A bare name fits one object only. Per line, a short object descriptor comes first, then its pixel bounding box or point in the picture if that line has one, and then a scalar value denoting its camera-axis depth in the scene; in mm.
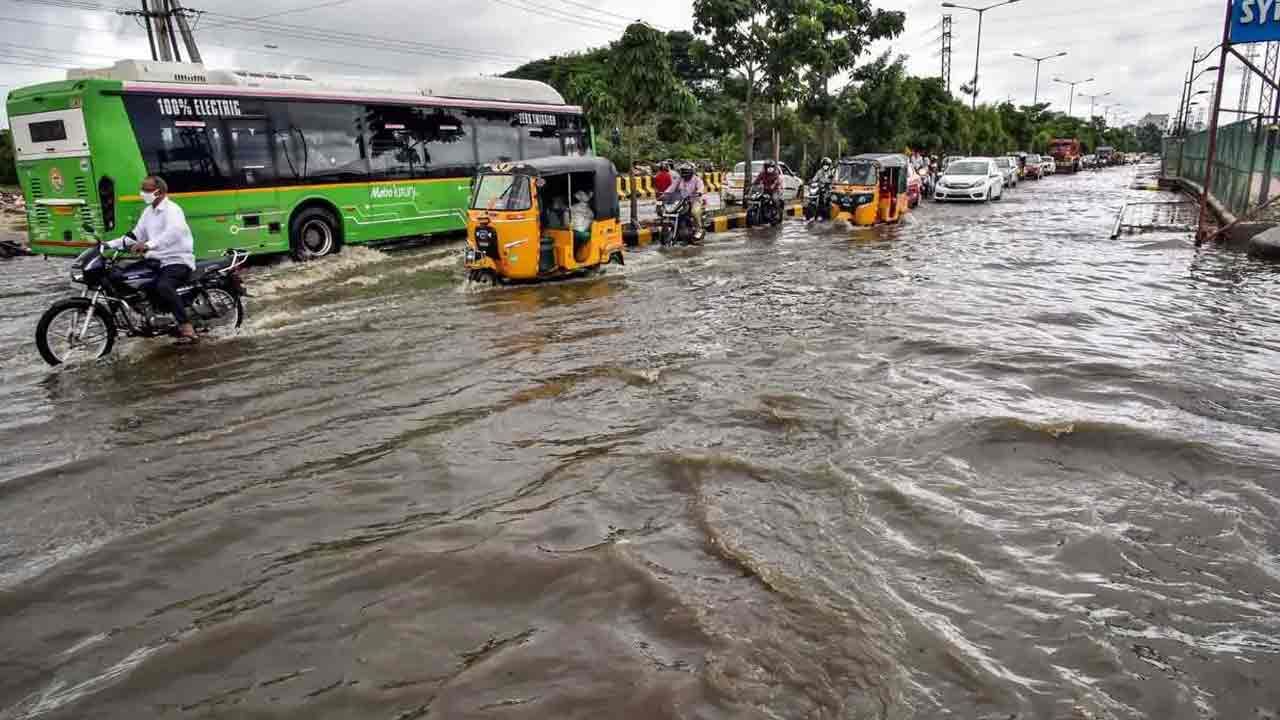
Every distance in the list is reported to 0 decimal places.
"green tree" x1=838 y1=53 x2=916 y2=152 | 31047
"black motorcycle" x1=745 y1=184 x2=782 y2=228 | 19328
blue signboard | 11852
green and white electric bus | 11148
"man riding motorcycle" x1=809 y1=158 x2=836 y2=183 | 19880
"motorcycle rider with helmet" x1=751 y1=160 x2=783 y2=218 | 19344
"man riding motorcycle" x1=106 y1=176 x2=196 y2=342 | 7934
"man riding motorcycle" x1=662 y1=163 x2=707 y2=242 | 15945
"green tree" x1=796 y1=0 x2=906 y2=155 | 19109
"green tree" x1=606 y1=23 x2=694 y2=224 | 15758
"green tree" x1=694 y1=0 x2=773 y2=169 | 18703
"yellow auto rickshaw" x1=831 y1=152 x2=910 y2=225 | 18797
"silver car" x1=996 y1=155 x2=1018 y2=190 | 35875
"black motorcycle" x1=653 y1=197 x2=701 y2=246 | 15891
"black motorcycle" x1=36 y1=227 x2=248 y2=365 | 7594
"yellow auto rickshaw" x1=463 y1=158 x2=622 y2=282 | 10922
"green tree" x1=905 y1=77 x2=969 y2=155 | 37062
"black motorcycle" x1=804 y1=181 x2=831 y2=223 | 19484
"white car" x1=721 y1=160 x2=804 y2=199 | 26484
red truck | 57125
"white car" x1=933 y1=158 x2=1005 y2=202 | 26438
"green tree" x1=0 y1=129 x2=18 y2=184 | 25906
